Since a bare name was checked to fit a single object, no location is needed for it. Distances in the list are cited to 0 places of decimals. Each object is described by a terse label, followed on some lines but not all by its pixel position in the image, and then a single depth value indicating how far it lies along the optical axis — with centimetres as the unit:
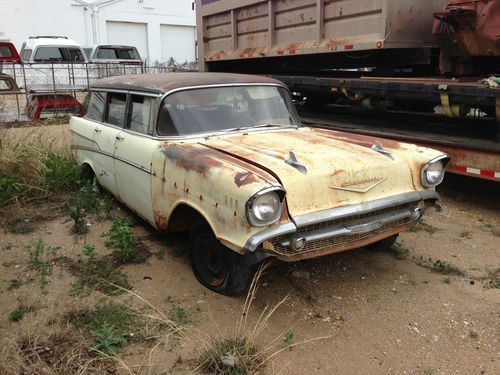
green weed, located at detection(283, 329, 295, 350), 303
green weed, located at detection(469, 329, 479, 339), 311
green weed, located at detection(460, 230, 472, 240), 478
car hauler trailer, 549
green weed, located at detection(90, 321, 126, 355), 284
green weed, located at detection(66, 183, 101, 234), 531
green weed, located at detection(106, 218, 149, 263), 420
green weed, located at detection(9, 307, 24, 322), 325
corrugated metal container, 617
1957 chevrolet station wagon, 313
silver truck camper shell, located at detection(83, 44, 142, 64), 1812
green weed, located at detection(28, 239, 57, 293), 383
